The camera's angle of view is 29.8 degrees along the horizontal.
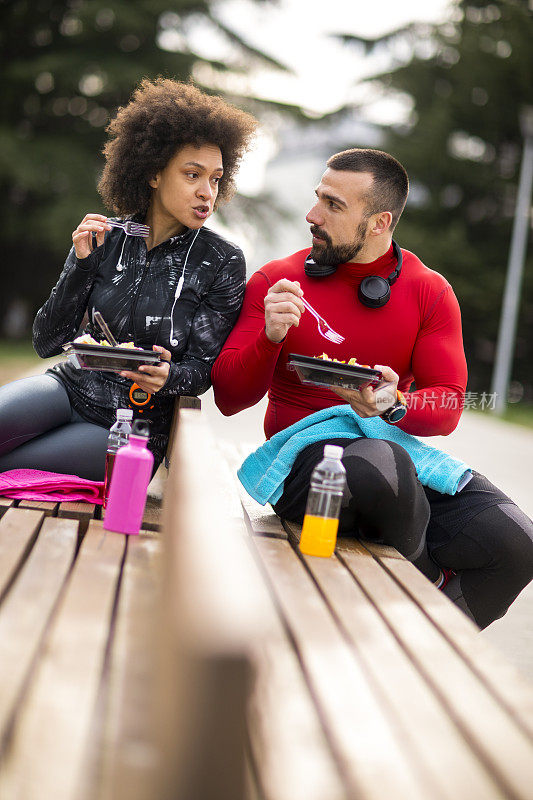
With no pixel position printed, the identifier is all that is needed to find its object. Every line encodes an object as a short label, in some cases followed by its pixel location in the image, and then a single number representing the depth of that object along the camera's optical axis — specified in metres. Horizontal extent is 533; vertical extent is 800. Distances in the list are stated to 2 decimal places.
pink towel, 3.53
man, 3.59
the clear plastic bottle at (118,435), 3.60
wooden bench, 1.23
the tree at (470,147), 31.27
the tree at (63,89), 28.53
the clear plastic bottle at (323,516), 3.15
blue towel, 3.76
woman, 4.04
